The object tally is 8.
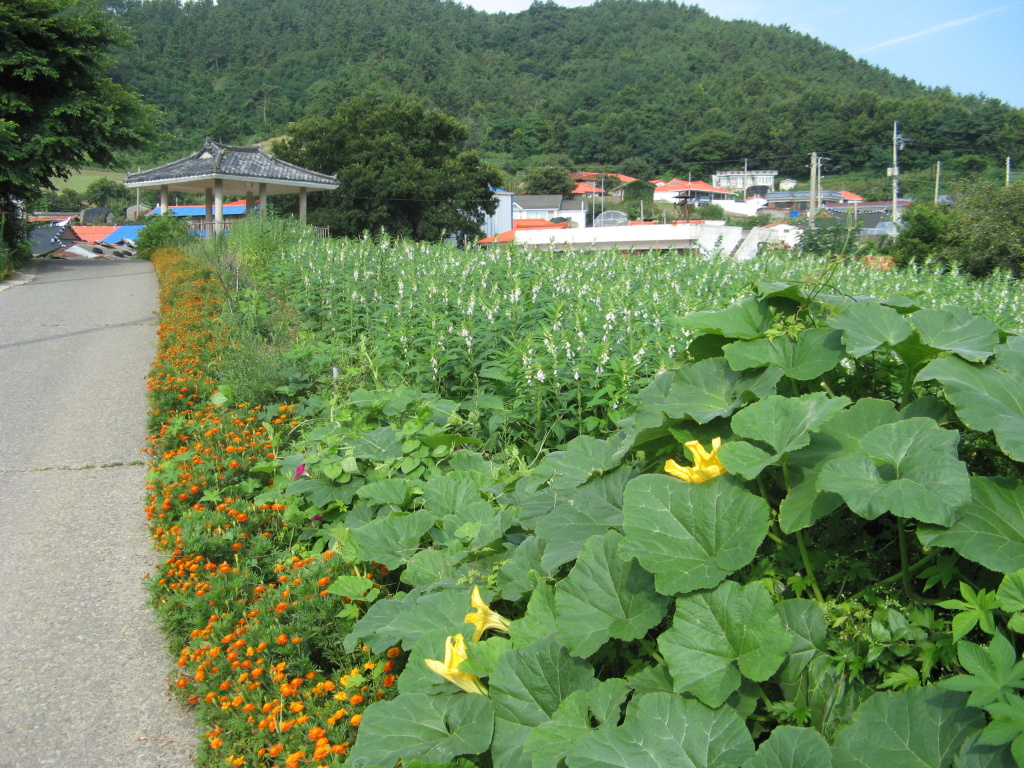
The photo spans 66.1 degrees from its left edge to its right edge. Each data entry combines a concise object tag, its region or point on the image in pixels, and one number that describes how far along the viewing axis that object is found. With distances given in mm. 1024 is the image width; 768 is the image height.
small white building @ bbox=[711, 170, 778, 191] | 94562
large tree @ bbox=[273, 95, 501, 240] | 41156
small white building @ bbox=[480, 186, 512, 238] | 58156
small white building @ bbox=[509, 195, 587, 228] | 76188
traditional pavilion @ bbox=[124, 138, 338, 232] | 23469
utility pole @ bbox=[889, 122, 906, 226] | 36712
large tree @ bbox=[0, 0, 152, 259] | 18375
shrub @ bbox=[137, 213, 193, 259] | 22750
